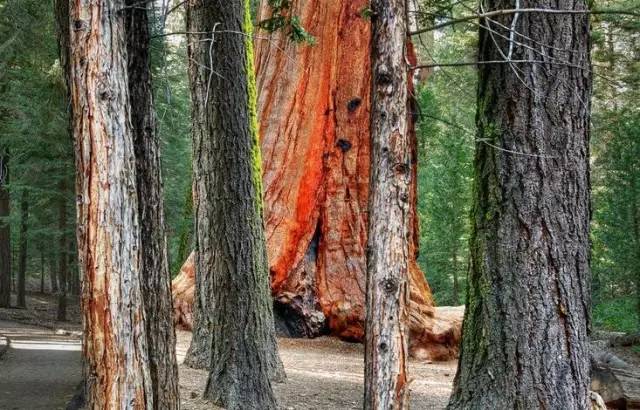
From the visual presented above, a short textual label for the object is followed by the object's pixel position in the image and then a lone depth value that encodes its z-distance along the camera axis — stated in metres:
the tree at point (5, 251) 23.78
